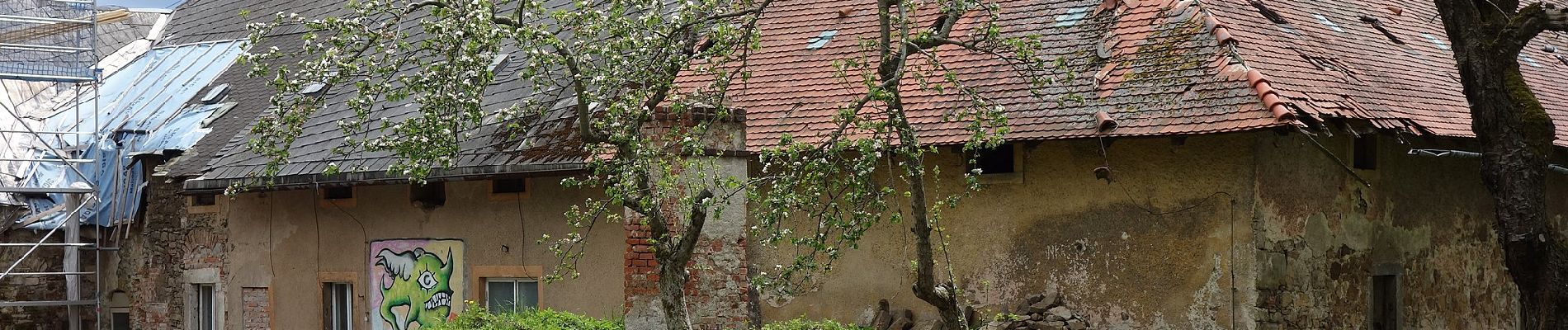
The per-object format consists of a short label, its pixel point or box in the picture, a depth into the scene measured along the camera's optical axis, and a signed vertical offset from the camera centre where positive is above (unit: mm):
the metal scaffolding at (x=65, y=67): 19344 +1592
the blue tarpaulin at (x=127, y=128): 19531 +874
